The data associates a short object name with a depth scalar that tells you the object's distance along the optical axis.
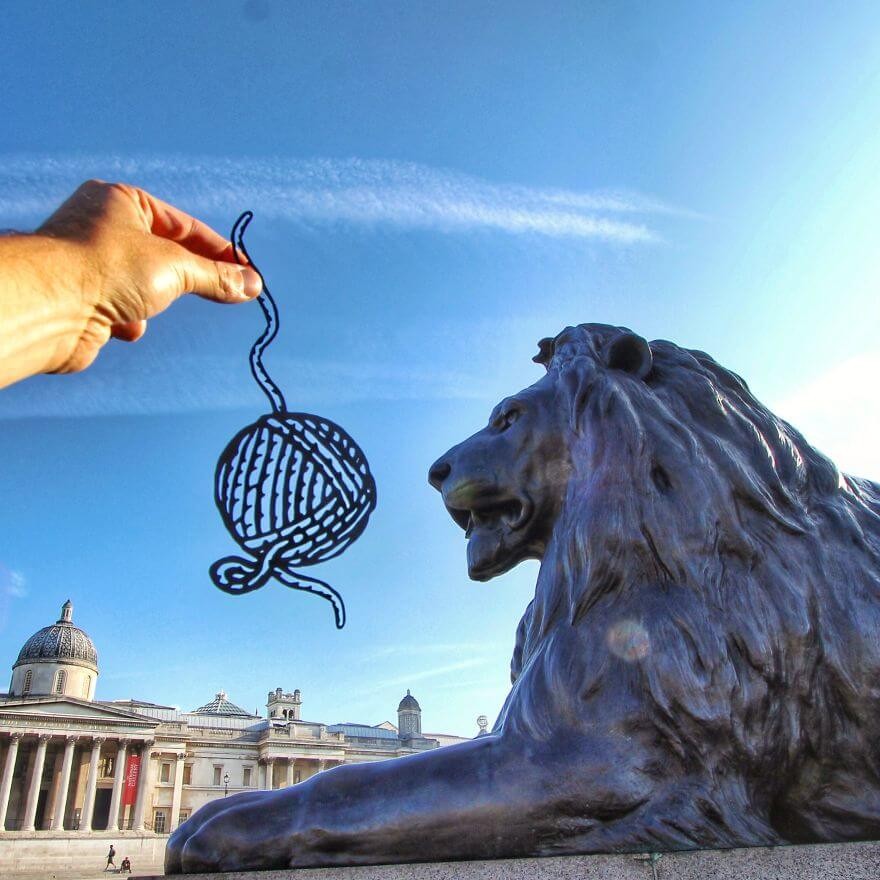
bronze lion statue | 1.63
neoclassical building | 41.94
